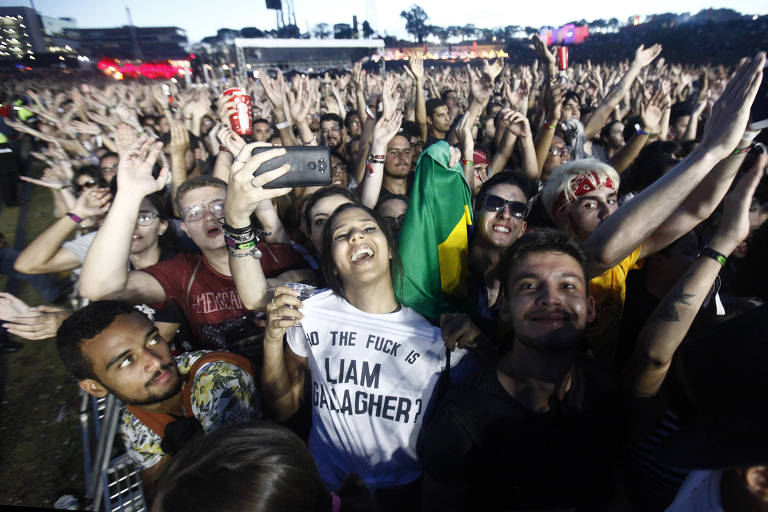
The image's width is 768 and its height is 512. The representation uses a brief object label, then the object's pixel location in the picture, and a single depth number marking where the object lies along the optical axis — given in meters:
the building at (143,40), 60.12
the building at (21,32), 42.09
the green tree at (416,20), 78.34
